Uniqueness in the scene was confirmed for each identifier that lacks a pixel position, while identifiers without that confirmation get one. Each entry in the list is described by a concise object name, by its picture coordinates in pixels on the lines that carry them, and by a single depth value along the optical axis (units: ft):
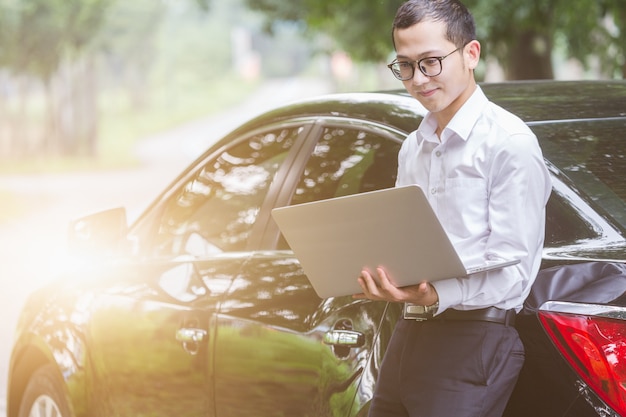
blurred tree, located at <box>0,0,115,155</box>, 203.07
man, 13.84
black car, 13.87
